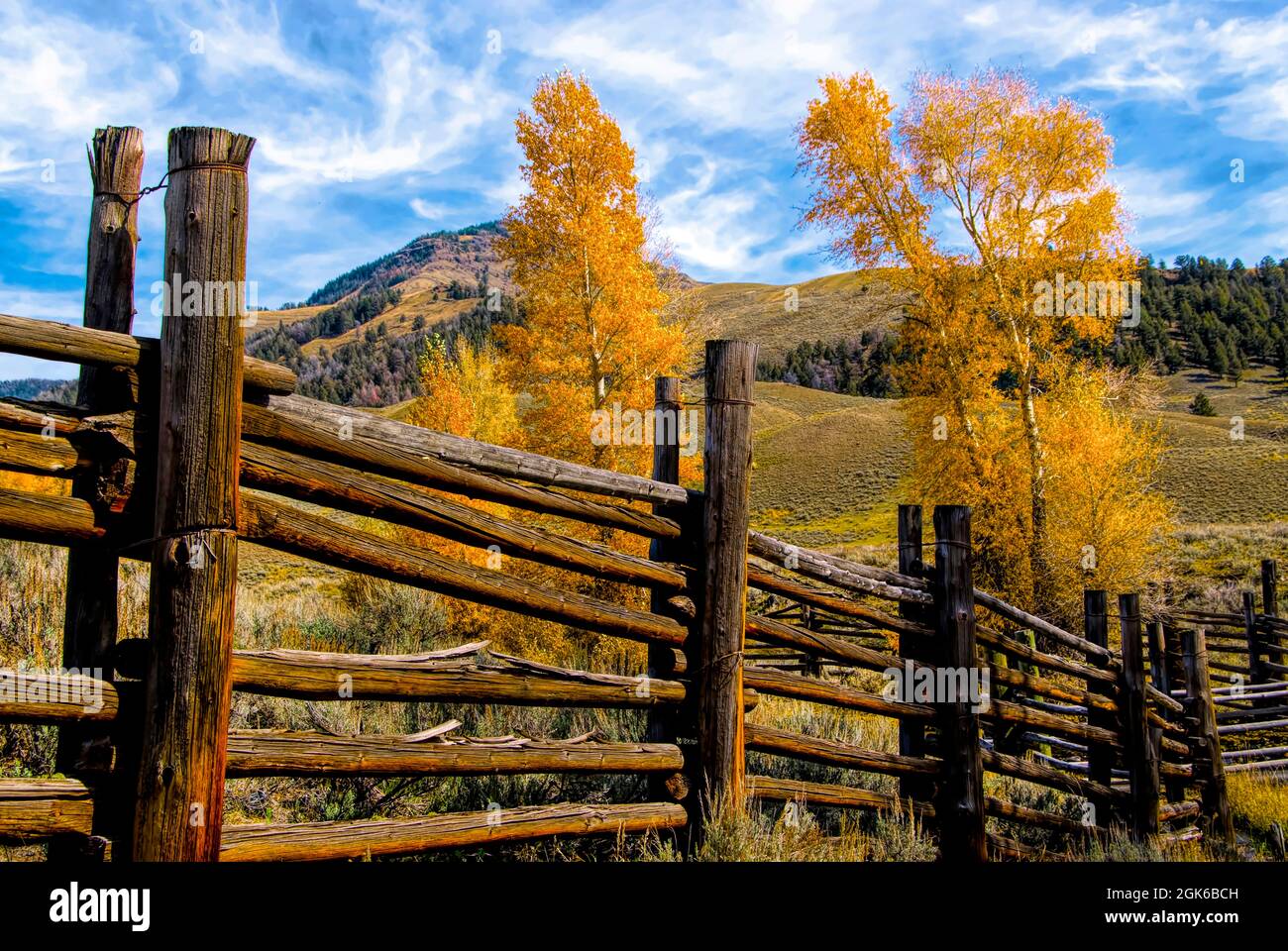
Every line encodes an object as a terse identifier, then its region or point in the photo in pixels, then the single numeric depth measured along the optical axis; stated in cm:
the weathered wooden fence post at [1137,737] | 573
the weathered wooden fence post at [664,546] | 360
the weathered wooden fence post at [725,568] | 355
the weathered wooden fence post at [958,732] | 456
